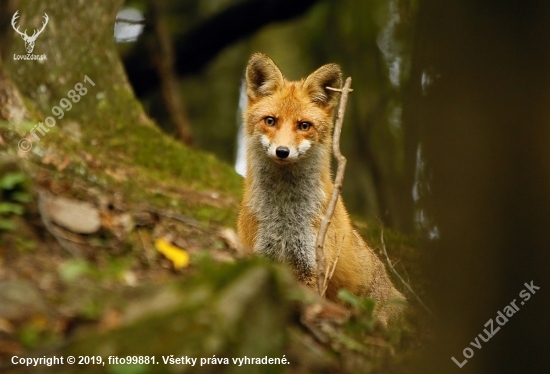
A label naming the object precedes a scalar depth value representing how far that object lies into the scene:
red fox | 14.27
